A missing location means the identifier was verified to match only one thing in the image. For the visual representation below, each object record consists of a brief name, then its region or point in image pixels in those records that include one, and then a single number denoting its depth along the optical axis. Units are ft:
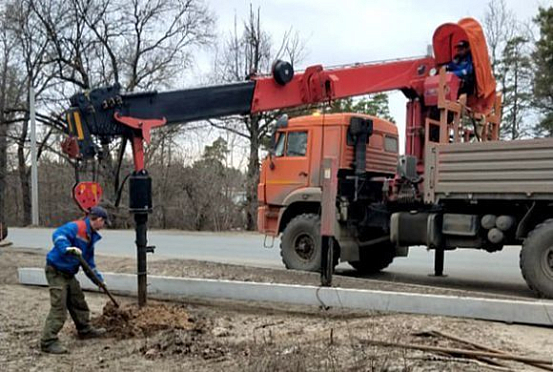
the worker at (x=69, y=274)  21.25
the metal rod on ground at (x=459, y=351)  17.87
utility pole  92.99
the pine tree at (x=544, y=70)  104.01
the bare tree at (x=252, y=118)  101.72
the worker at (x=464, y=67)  35.04
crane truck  28.30
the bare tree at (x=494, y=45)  115.75
